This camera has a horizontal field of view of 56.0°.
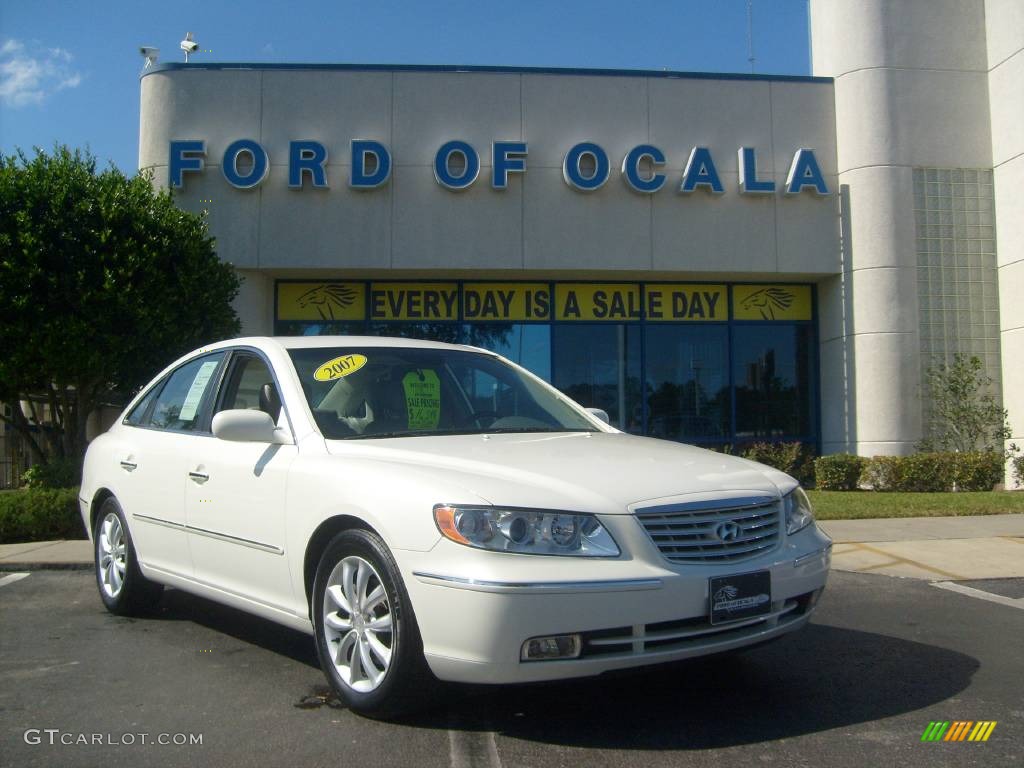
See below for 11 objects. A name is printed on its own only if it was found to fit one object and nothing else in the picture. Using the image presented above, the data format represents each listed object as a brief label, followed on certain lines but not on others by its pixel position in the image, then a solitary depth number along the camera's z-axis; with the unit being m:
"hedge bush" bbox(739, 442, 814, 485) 16.34
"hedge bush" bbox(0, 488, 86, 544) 9.57
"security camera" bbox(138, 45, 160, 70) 16.88
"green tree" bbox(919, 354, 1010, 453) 15.90
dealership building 16.11
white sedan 3.47
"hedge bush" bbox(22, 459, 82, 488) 11.30
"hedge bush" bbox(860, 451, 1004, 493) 14.95
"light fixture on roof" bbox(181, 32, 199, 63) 17.45
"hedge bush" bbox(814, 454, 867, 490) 15.20
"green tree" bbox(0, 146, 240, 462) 10.84
